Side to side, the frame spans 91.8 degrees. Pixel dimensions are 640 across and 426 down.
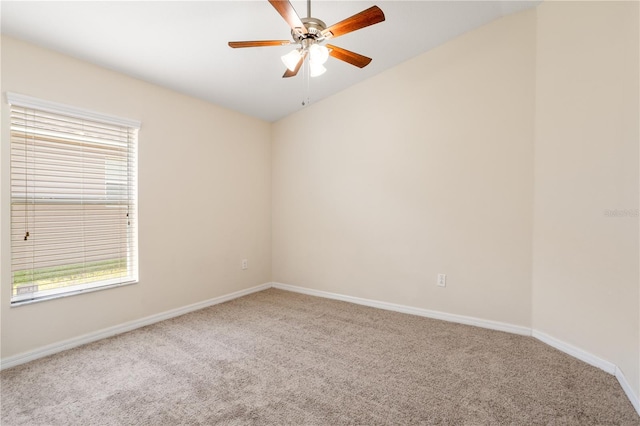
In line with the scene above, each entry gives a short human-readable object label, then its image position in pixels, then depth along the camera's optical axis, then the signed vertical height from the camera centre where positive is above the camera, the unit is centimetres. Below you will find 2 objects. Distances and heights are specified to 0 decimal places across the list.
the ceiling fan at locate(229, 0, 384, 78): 168 +106
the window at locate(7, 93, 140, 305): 228 +9
